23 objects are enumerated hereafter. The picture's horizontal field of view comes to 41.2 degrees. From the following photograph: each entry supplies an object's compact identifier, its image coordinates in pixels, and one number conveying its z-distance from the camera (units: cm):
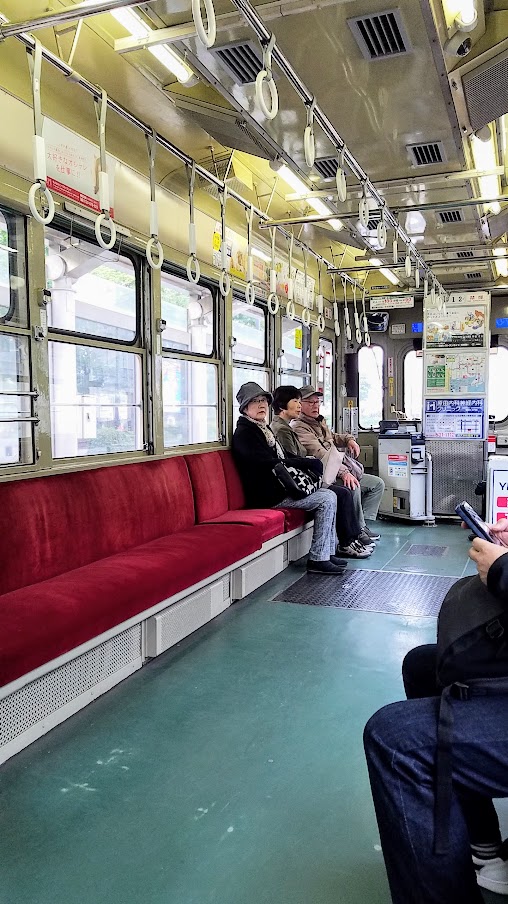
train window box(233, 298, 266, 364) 625
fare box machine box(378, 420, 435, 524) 765
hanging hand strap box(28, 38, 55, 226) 264
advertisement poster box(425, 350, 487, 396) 786
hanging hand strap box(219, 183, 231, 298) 425
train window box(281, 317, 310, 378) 771
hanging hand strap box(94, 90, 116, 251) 300
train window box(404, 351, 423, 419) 953
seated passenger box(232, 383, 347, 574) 542
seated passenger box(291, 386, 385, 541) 632
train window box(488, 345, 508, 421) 897
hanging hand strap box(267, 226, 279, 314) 456
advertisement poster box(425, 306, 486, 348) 792
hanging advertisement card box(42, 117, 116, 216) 348
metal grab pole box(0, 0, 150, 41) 239
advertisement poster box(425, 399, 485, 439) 779
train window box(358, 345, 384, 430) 970
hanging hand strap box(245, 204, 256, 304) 444
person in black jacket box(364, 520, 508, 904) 142
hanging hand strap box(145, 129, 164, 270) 345
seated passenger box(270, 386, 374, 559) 600
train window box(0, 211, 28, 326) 328
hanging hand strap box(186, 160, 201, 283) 385
